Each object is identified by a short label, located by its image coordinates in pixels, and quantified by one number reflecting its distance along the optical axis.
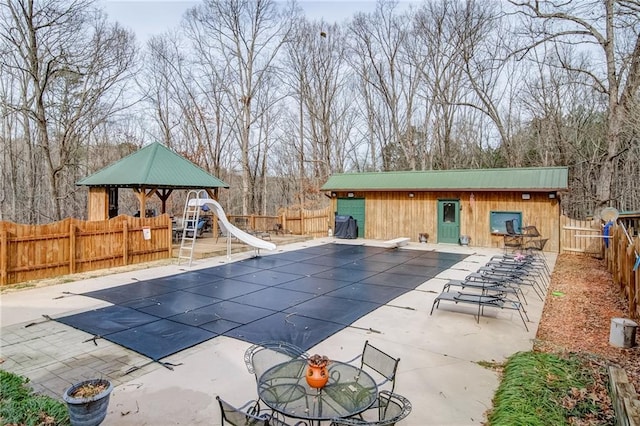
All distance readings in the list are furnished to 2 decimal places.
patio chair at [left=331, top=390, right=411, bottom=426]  2.50
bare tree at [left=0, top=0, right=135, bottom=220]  13.80
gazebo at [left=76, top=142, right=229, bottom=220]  12.23
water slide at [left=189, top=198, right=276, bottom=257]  11.03
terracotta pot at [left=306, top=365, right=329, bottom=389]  2.88
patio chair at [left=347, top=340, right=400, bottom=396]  3.14
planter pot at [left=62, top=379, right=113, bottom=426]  2.82
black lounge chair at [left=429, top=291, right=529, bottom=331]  5.93
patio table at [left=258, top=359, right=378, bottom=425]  2.67
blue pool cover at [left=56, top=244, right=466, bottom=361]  5.45
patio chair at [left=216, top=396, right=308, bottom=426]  2.44
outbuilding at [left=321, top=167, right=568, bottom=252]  13.71
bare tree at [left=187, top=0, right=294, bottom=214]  22.69
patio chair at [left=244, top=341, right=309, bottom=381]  3.31
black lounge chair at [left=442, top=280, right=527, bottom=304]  6.53
